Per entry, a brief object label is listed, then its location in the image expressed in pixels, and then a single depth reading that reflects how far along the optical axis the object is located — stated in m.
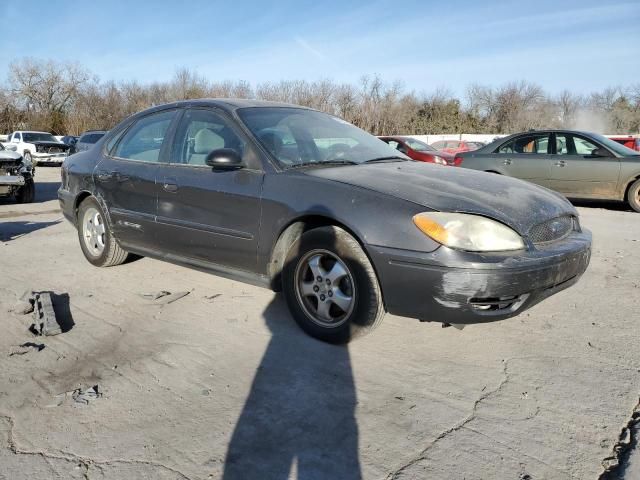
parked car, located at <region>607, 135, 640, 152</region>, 15.00
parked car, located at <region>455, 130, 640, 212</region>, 8.91
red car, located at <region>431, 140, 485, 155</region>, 25.67
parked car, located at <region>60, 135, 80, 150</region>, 24.13
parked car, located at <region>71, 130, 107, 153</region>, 20.37
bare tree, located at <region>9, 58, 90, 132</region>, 55.50
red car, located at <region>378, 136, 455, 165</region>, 13.74
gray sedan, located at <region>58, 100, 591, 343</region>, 2.84
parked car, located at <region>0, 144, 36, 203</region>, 9.80
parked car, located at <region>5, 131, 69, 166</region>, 23.06
